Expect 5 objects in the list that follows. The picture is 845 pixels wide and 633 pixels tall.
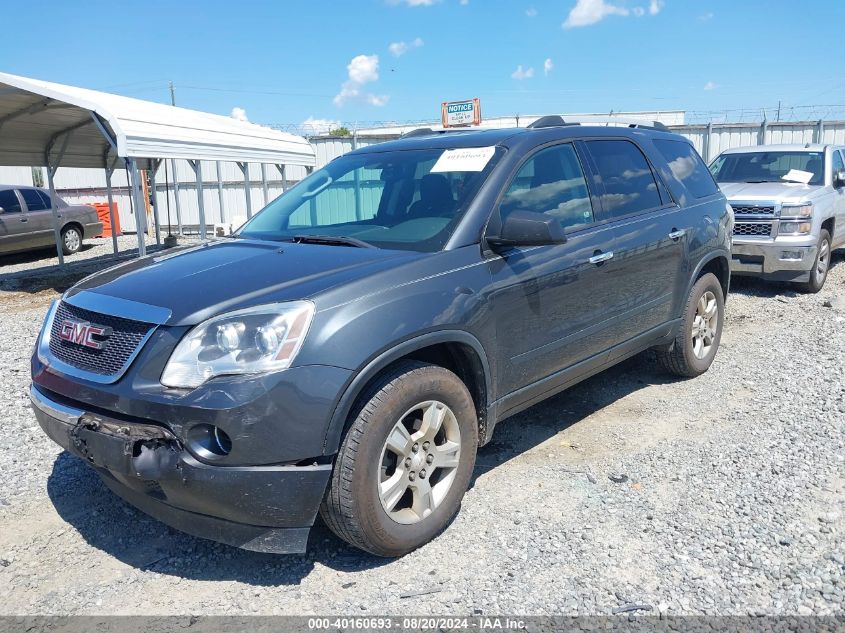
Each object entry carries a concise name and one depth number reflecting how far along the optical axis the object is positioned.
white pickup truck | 8.37
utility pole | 19.06
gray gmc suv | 2.62
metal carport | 9.85
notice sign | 19.41
